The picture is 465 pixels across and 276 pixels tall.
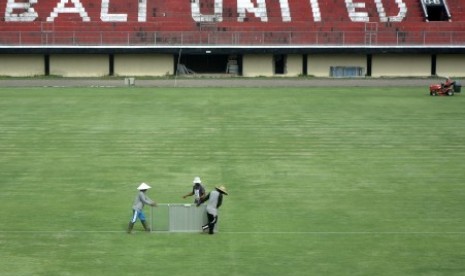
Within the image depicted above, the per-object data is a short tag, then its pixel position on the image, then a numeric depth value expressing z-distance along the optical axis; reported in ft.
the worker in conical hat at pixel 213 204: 93.76
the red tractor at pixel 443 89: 206.18
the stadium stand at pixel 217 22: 255.50
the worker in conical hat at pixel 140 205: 94.38
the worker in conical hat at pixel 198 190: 99.25
